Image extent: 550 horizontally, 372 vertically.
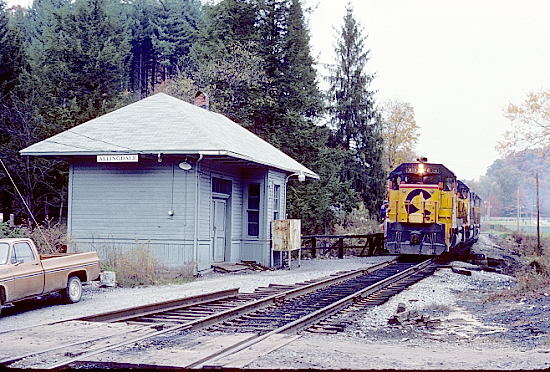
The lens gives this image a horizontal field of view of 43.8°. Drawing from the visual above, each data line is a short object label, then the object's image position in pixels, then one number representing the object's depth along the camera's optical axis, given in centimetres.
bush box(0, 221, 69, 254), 1933
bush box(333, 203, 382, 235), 4609
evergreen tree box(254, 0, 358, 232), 4184
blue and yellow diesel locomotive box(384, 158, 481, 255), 2583
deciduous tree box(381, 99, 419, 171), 6700
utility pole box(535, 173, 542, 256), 3525
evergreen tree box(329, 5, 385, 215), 5294
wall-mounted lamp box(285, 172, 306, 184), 2627
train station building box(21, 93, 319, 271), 1983
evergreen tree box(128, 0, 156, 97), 6756
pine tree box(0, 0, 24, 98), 3797
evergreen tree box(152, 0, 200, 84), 6600
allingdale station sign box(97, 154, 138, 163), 1935
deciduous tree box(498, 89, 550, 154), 3412
